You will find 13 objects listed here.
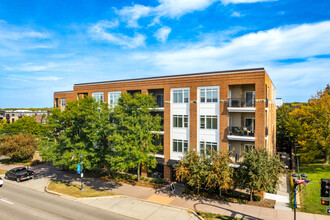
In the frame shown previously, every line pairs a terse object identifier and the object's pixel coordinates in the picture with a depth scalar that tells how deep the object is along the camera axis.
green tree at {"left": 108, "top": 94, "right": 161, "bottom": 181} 21.59
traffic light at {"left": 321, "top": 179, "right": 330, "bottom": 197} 12.34
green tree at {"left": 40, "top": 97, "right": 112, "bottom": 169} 23.81
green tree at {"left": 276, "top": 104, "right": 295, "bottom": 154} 41.38
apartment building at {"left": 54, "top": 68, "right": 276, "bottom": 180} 21.80
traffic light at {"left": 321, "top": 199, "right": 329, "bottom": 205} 12.34
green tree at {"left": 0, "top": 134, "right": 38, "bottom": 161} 34.38
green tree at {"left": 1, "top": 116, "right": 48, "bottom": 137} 47.06
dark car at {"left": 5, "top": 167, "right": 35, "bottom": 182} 26.75
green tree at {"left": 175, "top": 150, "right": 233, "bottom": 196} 18.89
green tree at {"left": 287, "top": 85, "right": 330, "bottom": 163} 27.95
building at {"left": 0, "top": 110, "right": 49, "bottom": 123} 88.25
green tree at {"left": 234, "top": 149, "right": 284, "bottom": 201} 17.95
